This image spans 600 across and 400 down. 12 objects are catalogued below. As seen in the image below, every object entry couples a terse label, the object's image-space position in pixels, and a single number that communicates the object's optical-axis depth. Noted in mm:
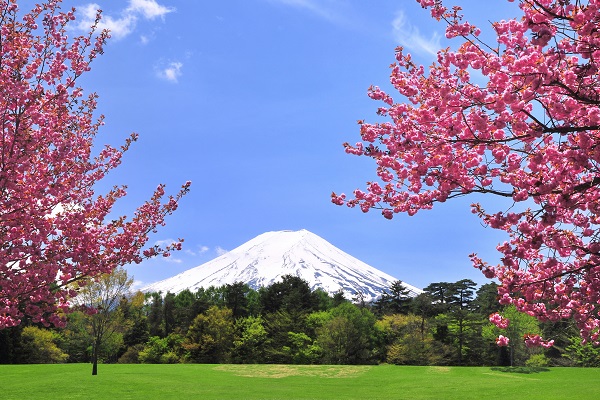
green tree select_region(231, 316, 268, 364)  51219
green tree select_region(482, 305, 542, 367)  42688
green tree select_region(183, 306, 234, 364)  51156
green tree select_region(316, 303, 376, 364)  47875
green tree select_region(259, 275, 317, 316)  57981
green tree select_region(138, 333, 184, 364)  53009
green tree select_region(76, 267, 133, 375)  28250
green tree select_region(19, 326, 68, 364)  48469
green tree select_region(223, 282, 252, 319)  62156
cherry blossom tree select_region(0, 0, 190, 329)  7648
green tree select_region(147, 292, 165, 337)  62062
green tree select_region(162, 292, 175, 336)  62062
